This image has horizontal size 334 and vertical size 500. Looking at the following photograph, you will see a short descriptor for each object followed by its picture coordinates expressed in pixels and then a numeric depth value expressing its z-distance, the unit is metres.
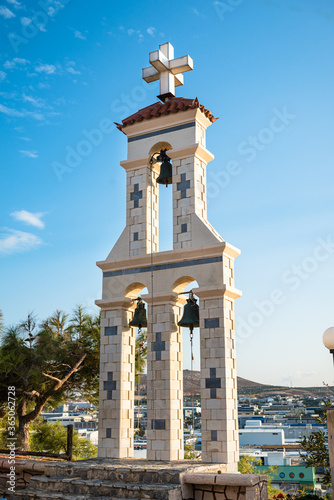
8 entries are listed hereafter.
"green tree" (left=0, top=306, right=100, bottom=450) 14.85
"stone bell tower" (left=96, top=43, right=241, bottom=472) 9.96
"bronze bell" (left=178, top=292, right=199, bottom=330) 10.40
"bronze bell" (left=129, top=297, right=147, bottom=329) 11.02
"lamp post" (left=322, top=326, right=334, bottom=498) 7.20
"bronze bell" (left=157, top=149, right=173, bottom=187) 11.76
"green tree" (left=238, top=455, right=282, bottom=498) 16.05
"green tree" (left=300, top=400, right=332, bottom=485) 9.91
